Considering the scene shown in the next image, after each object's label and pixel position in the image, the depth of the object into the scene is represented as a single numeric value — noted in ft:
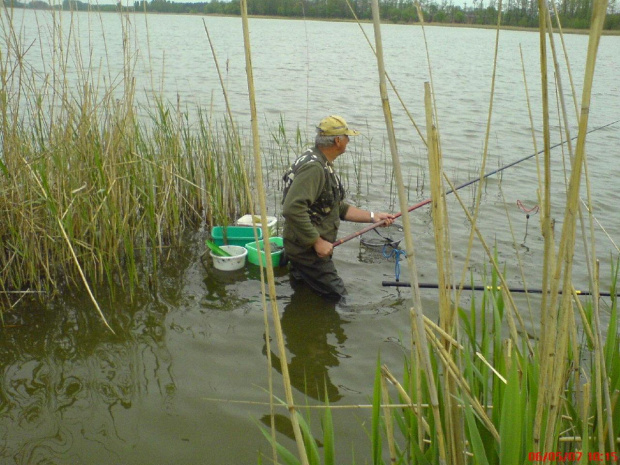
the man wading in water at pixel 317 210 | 14.33
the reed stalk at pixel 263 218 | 4.37
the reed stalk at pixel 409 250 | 4.24
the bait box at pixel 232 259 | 16.70
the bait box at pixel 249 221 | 18.27
